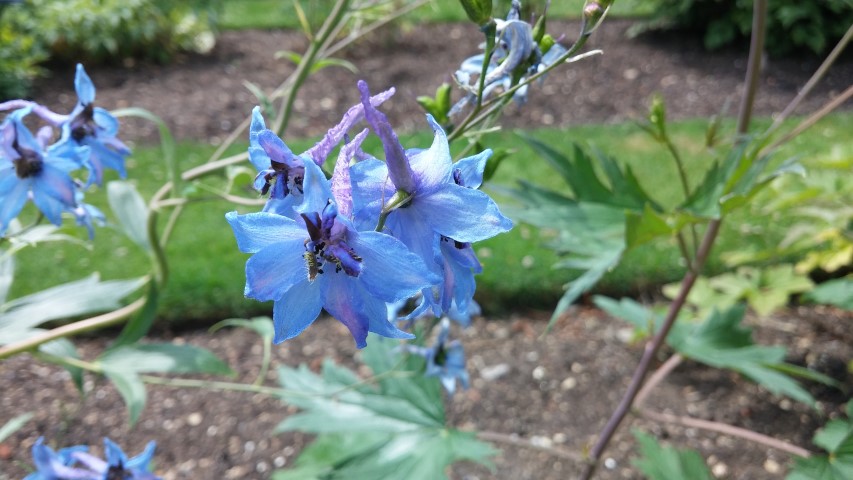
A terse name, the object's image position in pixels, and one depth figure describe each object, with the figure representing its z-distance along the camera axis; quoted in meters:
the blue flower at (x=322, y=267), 0.22
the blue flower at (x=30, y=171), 0.32
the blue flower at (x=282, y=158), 0.23
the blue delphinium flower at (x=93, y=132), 0.35
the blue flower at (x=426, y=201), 0.23
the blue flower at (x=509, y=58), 0.28
